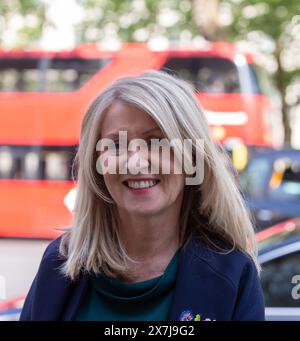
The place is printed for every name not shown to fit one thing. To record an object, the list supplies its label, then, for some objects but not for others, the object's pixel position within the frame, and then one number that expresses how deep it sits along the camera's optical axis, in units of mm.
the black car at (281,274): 2826
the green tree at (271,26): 11758
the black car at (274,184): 6355
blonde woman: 1245
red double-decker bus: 10789
